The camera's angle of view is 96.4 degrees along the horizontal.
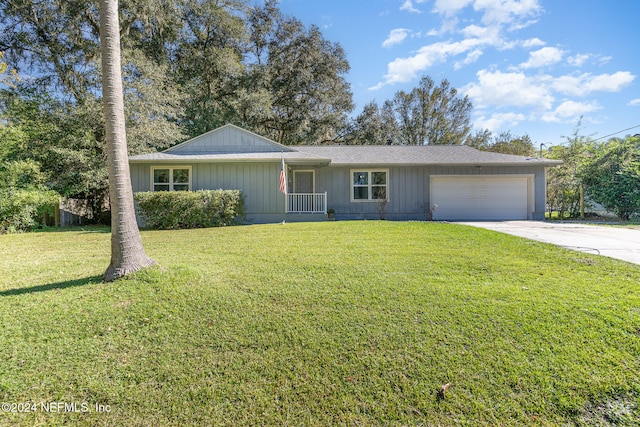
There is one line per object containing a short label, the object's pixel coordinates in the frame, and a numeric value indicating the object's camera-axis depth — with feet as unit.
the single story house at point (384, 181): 38.88
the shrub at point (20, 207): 31.17
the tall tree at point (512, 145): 84.79
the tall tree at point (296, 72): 66.08
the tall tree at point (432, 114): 92.63
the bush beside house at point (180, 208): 31.60
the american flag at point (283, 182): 33.87
